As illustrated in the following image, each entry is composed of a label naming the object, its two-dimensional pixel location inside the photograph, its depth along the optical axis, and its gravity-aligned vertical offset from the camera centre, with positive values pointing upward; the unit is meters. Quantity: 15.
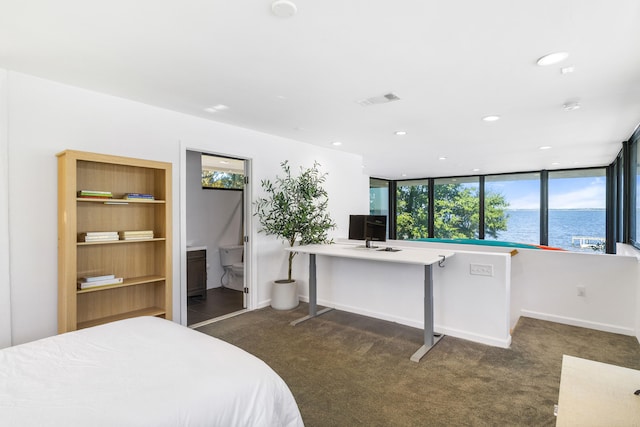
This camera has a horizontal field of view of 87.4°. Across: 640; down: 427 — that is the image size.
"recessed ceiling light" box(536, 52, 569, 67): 2.31 +1.10
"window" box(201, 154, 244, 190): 5.96 +0.76
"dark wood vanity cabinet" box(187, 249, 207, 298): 5.04 -0.92
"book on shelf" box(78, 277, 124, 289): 2.83 -0.61
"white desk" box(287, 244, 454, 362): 3.17 -0.44
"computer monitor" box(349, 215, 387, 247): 3.98 -0.18
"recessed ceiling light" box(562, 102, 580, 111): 3.30 +1.08
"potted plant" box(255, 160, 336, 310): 4.46 -0.04
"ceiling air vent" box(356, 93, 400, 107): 3.17 +1.11
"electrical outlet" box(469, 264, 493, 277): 3.35 -0.57
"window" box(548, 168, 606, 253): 7.64 +0.09
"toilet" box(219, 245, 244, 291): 5.65 -0.87
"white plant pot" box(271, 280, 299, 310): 4.52 -1.13
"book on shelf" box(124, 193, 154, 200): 3.12 +0.16
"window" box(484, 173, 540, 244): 8.52 +0.14
